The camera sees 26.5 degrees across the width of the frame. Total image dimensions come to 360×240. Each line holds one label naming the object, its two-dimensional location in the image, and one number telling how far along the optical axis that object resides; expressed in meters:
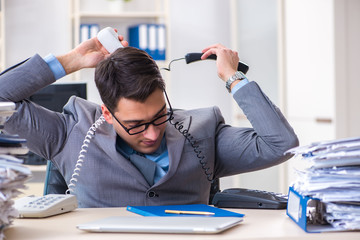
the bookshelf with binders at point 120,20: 5.90
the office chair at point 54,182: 2.50
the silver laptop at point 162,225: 1.67
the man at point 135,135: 2.29
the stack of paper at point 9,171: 1.62
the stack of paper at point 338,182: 1.73
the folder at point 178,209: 1.88
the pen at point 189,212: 1.90
